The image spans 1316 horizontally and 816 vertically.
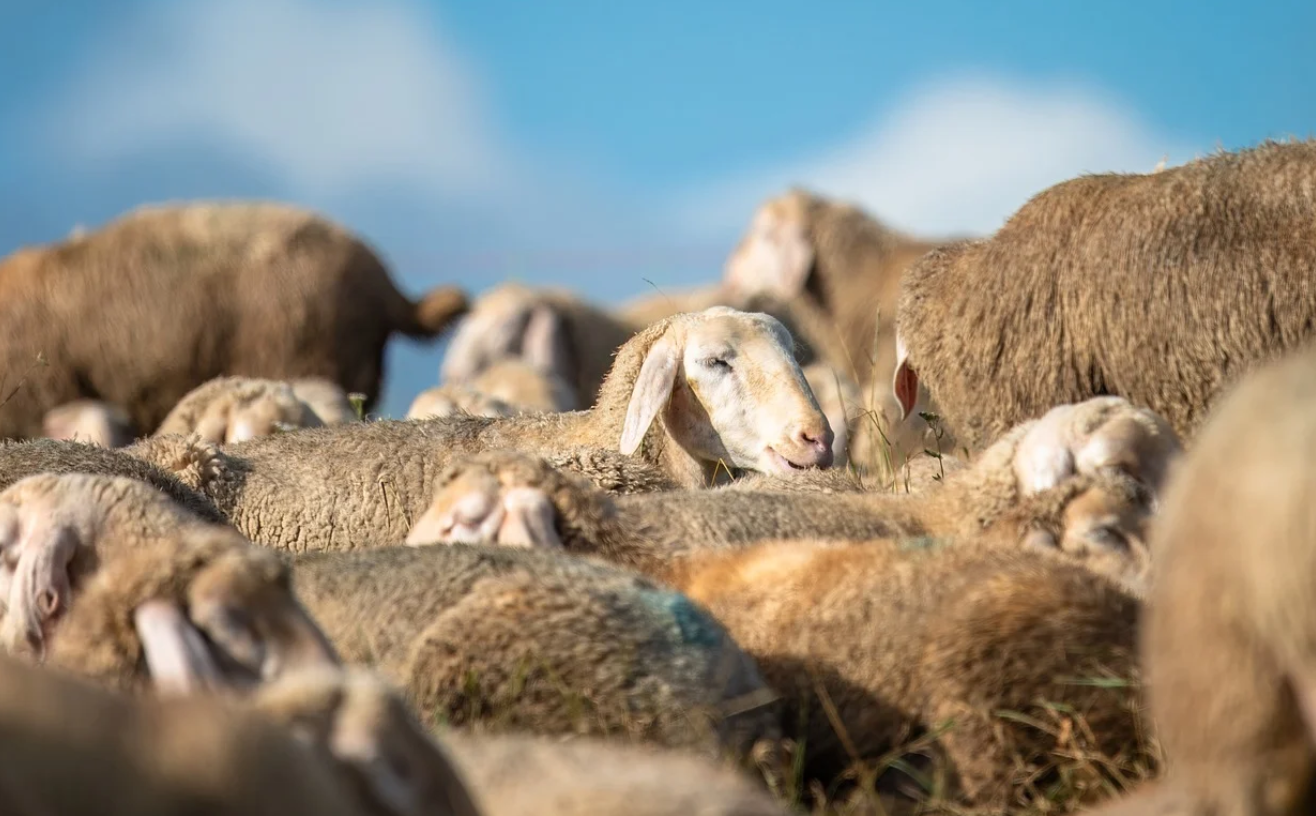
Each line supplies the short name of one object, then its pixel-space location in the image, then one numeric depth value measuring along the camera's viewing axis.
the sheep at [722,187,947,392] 35.31
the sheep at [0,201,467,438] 29.12
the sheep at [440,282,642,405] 33.81
